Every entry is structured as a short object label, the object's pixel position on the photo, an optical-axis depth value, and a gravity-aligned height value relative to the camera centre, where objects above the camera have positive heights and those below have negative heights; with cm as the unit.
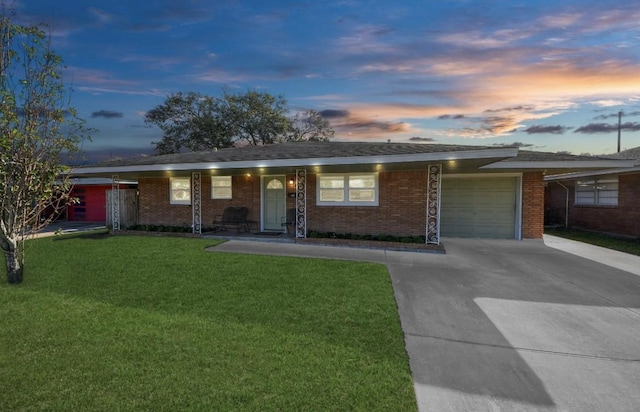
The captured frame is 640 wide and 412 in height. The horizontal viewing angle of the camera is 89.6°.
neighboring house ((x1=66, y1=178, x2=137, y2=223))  2050 -59
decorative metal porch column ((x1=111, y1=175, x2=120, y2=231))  1332 -64
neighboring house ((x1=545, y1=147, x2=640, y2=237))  1291 -30
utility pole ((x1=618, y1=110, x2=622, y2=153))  3539 +820
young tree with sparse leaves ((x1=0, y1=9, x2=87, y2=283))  549 +108
